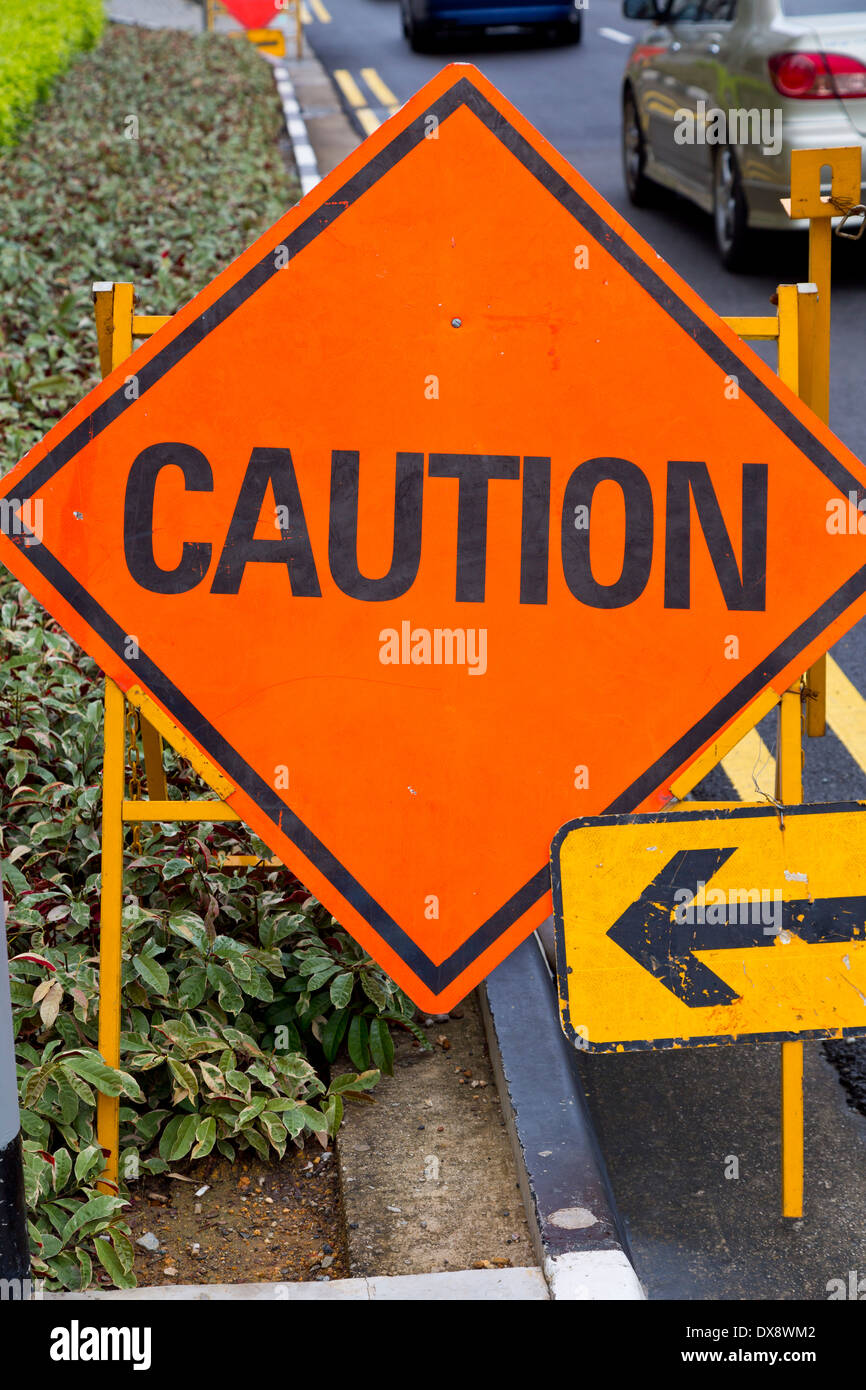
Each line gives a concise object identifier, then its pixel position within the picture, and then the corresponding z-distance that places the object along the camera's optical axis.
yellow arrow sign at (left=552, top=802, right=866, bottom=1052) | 2.89
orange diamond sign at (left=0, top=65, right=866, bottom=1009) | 2.92
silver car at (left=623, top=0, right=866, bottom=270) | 8.80
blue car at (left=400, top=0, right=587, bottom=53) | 20.70
